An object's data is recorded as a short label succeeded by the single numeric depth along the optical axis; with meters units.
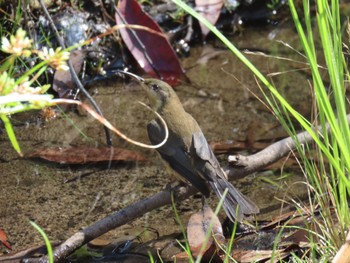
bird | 4.71
